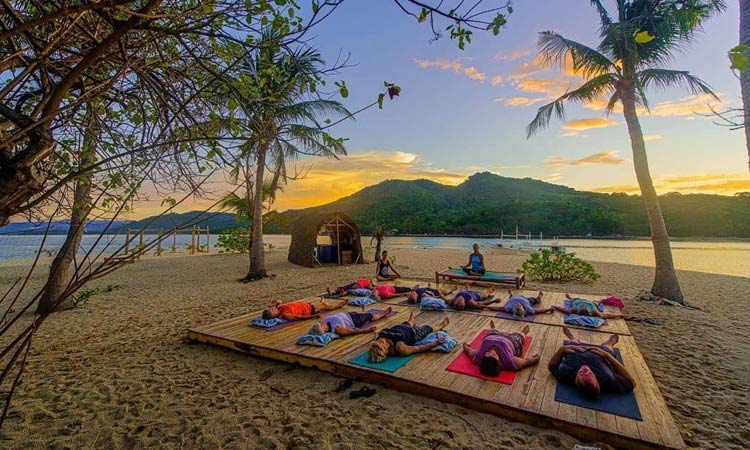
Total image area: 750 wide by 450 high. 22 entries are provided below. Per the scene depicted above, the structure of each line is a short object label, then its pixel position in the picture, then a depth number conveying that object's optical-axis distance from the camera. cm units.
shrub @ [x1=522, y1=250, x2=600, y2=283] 1130
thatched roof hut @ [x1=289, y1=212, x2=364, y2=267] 1564
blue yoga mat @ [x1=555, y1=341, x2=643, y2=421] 304
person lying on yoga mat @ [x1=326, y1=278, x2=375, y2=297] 796
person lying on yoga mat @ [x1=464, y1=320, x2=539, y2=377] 372
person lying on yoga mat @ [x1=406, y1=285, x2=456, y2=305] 709
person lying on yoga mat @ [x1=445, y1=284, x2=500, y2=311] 656
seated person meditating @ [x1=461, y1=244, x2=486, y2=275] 1005
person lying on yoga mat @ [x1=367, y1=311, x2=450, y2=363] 413
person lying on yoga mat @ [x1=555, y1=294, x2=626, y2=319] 589
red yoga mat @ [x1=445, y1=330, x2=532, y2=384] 364
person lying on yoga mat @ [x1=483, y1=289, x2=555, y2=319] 602
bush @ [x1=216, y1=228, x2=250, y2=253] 2229
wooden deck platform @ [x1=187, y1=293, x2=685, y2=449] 285
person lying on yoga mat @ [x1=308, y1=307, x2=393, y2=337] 499
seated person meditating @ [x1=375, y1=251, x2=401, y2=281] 1035
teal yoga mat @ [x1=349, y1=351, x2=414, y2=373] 391
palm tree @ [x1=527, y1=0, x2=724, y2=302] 808
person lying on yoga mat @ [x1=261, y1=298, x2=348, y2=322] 570
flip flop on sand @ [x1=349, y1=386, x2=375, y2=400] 361
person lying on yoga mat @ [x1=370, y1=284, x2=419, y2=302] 757
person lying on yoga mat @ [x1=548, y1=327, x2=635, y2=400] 330
